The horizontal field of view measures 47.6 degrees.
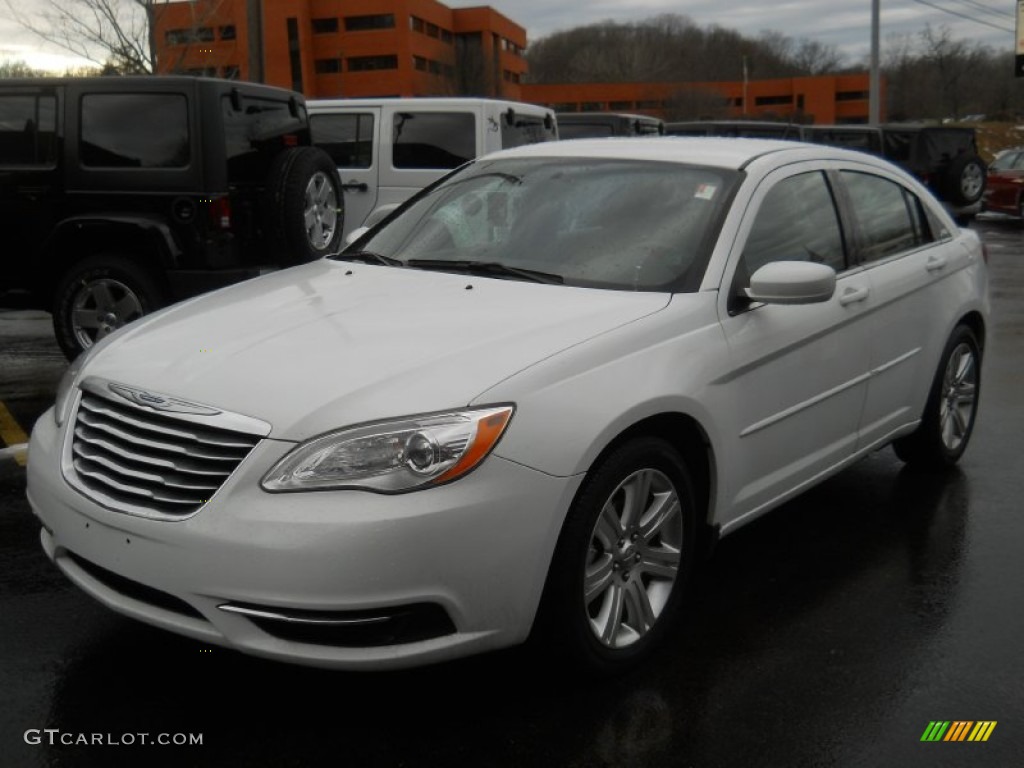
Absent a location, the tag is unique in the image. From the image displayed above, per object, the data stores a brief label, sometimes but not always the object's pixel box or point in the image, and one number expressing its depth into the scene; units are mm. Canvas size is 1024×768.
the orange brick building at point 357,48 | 84250
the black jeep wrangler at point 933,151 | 21828
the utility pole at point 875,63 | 28672
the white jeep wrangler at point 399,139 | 11461
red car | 24031
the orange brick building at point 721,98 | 124000
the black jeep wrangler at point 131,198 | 7746
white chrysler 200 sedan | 2926
